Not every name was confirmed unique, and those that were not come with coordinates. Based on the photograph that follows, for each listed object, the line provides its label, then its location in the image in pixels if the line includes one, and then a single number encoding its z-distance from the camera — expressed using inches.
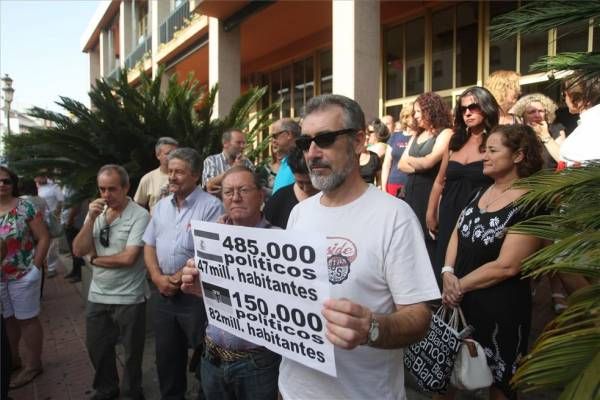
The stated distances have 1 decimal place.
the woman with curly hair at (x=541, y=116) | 156.1
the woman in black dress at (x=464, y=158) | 124.9
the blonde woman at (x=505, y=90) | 153.6
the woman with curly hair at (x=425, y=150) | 150.0
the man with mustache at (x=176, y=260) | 126.6
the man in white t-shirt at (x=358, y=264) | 59.4
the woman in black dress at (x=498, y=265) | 98.0
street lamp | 746.2
